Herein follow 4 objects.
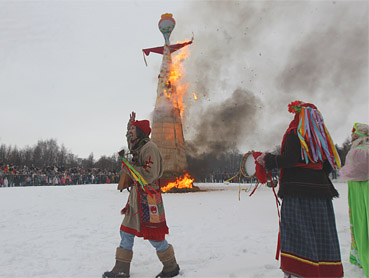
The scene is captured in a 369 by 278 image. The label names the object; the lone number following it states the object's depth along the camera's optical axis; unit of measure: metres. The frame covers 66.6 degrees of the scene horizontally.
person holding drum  2.52
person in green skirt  3.25
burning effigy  15.50
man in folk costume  3.21
